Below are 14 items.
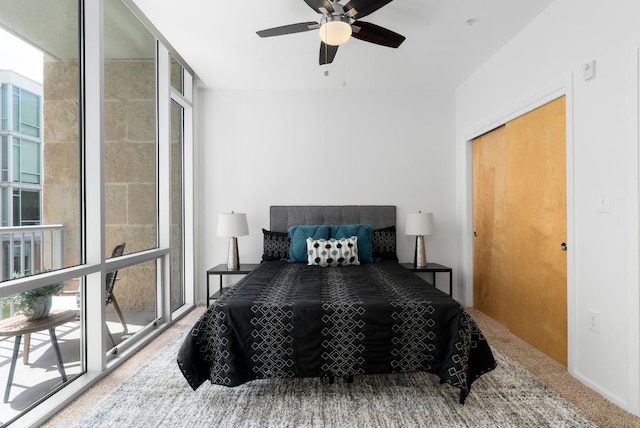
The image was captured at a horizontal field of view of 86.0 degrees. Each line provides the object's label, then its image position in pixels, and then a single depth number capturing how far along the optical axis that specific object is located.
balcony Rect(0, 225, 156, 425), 1.81
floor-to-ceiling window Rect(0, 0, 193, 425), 1.85
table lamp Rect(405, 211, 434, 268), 3.87
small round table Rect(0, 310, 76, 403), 1.83
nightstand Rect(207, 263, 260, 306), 3.62
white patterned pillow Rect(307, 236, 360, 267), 3.45
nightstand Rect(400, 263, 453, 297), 3.79
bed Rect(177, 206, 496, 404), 2.01
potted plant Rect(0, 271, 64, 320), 1.85
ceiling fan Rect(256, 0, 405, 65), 2.09
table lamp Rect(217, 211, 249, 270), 3.73
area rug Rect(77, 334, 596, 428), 1.85
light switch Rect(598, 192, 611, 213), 2.06
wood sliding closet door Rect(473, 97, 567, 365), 2.58
